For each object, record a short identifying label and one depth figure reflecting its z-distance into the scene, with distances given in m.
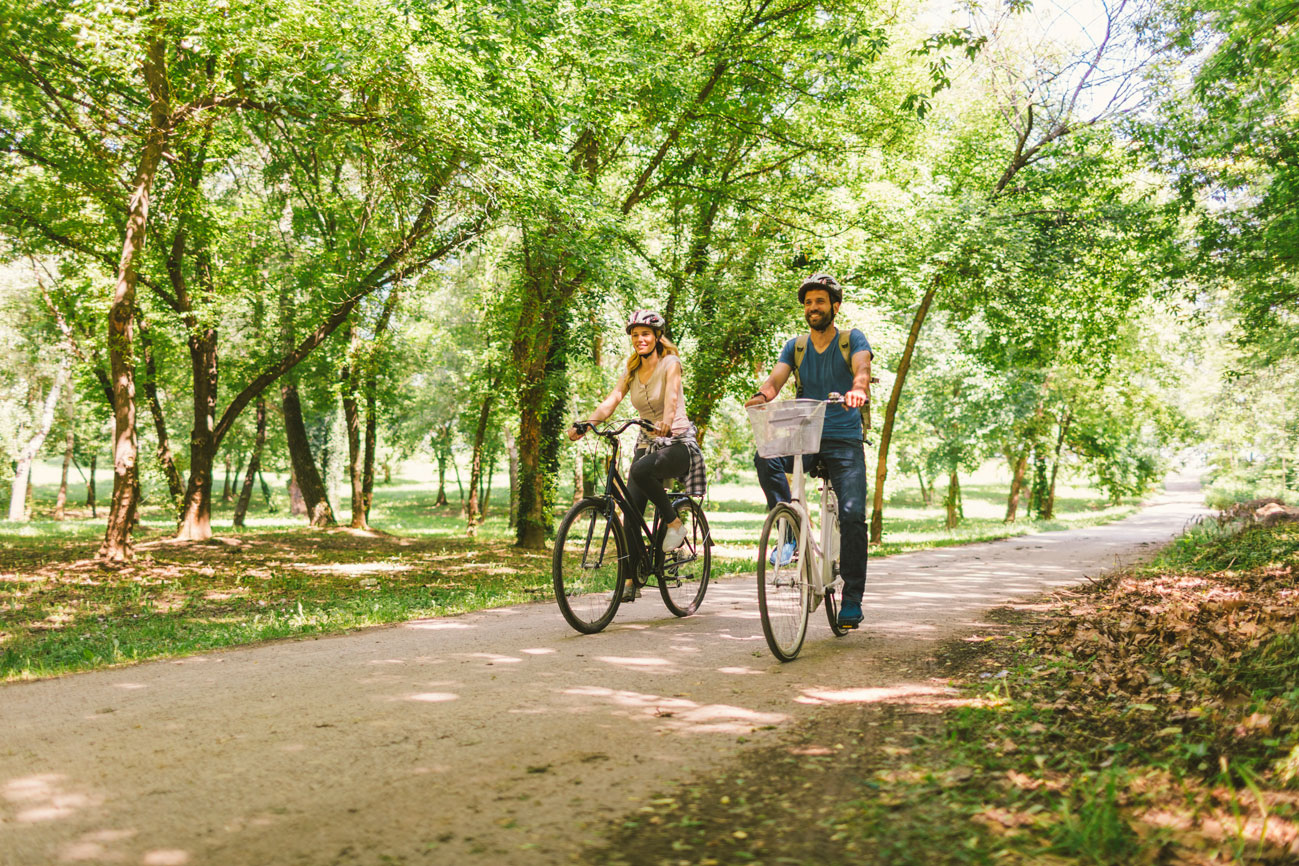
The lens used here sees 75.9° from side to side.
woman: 6.19
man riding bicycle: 5.57
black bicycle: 5.78
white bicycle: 5.01
